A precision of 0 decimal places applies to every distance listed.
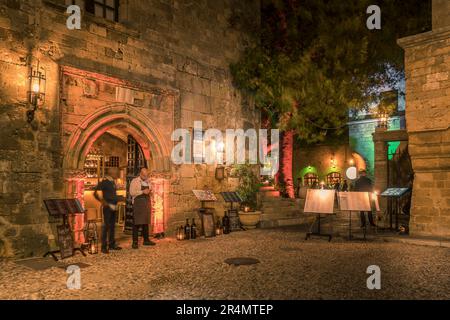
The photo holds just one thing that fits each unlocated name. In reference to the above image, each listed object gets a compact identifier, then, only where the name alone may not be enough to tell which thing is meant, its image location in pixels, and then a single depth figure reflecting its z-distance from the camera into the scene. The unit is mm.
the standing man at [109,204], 7875
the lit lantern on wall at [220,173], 11422
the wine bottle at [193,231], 9836
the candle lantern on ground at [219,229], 10562
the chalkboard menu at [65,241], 7179
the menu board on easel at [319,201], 9000
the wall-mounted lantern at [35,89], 7477
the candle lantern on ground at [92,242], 7672
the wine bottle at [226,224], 10781
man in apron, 8383
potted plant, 11859
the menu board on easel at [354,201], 9164
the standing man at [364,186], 10914
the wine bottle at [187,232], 9740
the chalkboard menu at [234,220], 11227
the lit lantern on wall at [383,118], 17097
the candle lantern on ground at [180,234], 9586
